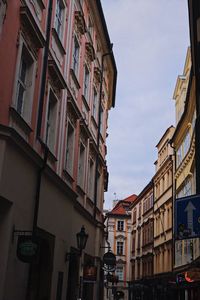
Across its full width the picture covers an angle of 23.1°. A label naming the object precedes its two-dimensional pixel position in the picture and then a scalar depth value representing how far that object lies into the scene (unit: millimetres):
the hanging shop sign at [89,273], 17000
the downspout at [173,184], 41672
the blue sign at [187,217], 9680
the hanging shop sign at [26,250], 10438
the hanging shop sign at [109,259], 19516
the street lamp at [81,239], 15567
